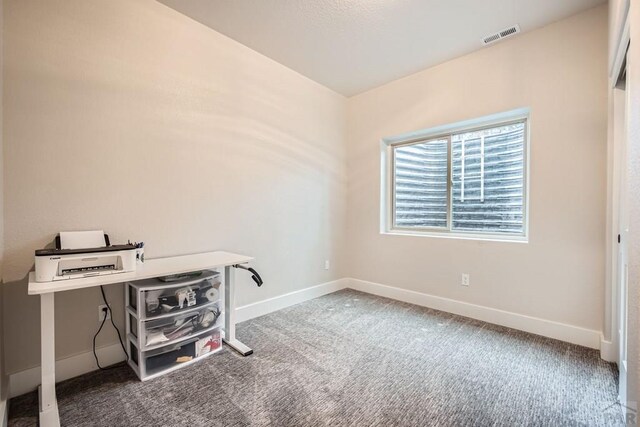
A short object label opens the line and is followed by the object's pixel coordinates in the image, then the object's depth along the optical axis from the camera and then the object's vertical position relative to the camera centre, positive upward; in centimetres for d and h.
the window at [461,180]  279 +36
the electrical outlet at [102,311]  197 -70
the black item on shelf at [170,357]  189 -99
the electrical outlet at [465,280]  290 -69
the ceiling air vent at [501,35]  246 +158
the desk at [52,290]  142 -39
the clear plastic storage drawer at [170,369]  185 -106
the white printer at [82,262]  145 -28
